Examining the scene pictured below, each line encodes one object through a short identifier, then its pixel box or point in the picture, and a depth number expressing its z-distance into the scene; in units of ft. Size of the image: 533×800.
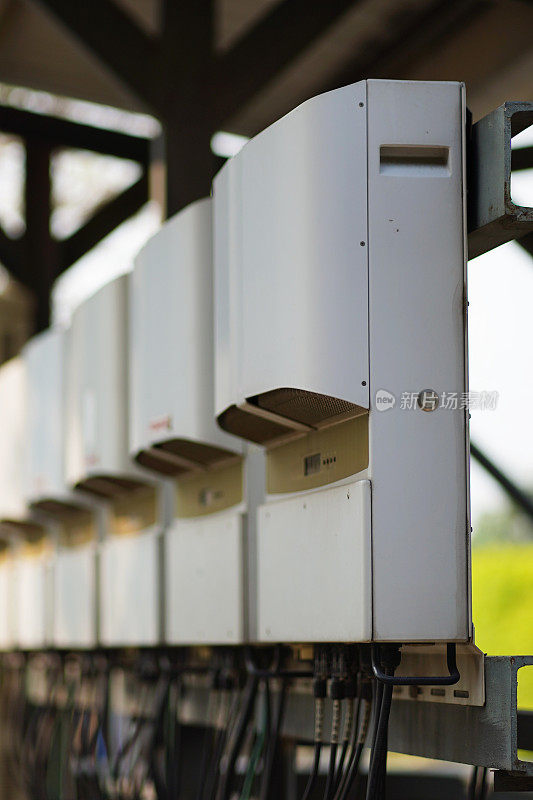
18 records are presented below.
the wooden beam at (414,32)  21.21
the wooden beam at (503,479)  32.55
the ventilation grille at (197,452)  16.81
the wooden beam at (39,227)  36.91
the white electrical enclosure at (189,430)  16.31
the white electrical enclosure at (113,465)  19.92
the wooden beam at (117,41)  21.43
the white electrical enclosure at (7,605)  30.25
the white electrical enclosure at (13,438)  26.55
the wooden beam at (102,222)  35.50
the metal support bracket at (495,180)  11.43
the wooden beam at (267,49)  21.24
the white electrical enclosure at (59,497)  23.57
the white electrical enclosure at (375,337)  11.26
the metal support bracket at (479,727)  10.87
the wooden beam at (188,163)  20.99
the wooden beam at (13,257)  36.70
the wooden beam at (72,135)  33.27
